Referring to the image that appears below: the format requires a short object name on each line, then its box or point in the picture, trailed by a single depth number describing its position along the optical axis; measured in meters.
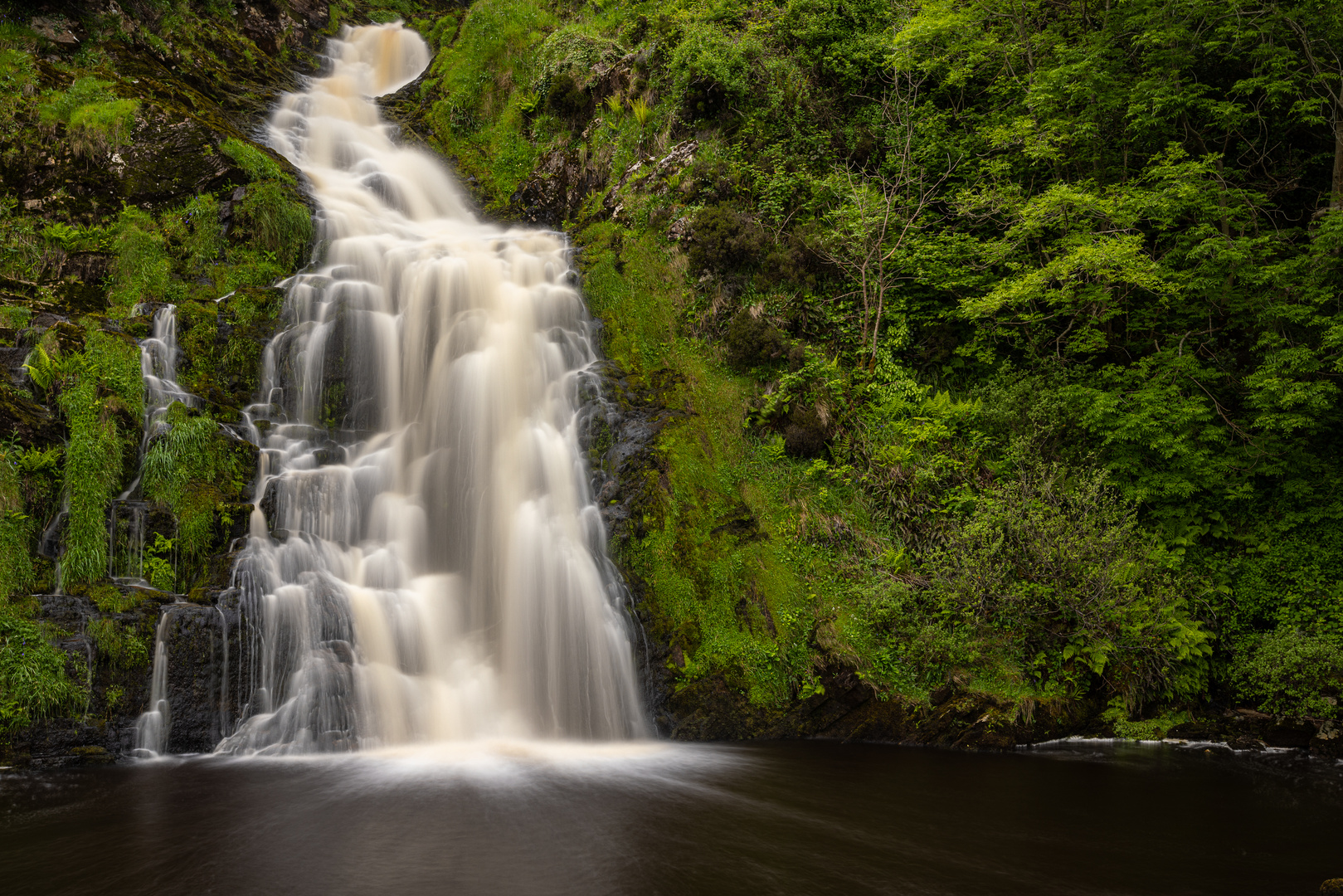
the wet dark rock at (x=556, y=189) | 18.59
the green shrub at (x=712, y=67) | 15.54
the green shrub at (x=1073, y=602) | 10.42
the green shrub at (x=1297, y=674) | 9.86
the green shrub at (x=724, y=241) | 14.15
